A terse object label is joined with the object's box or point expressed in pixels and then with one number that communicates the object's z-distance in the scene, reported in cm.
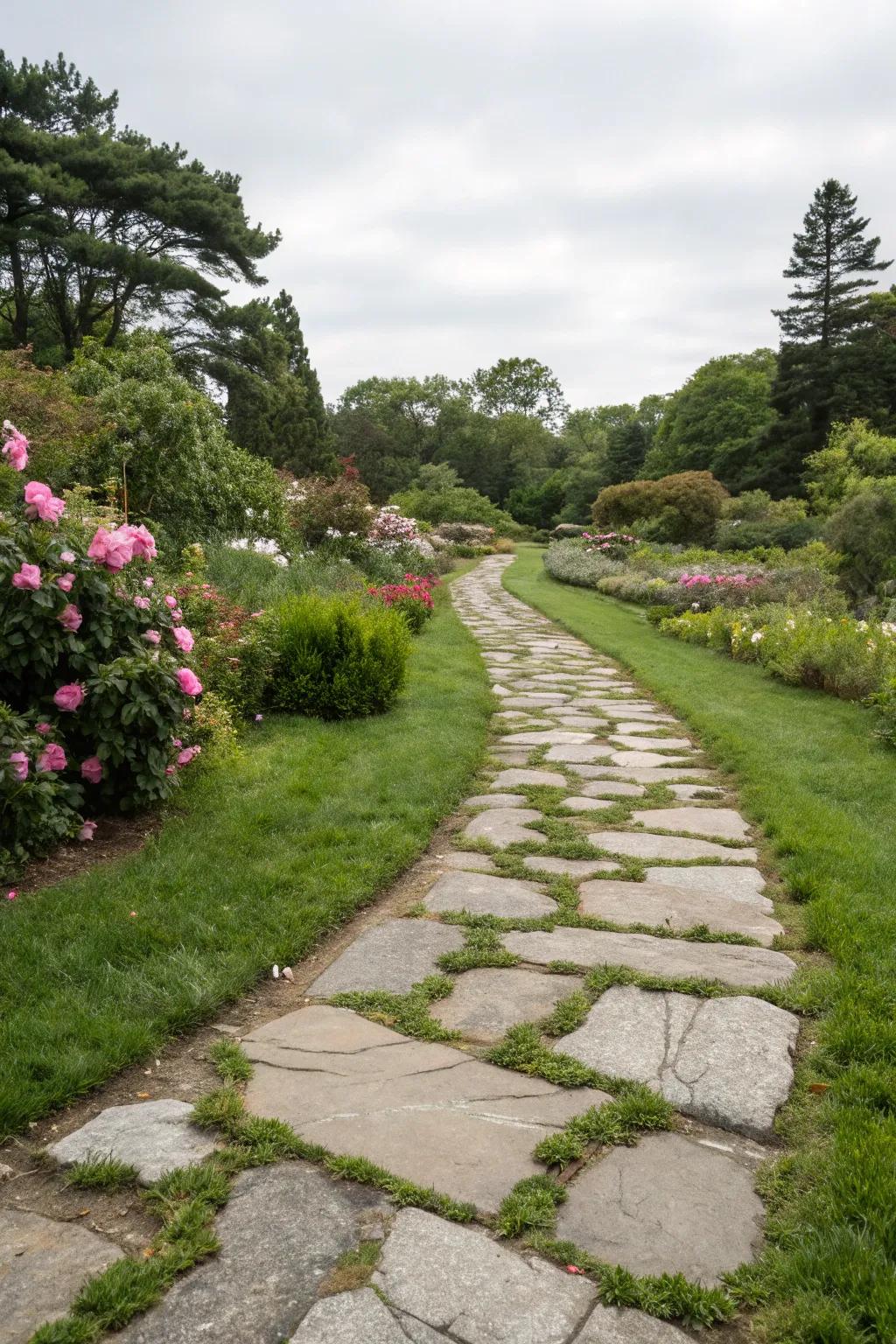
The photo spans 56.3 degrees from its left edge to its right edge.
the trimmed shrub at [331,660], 570
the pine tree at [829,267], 2866
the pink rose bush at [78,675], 319
